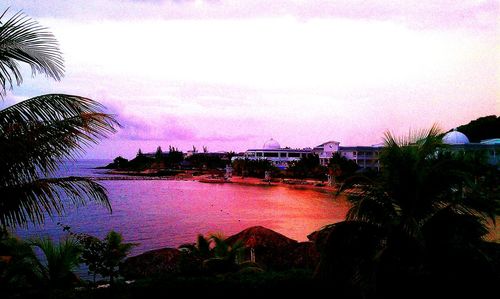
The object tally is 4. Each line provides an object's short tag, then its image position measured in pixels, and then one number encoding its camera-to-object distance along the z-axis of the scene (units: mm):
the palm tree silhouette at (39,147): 4969
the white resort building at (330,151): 69938
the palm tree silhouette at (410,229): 7156
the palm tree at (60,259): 9328
